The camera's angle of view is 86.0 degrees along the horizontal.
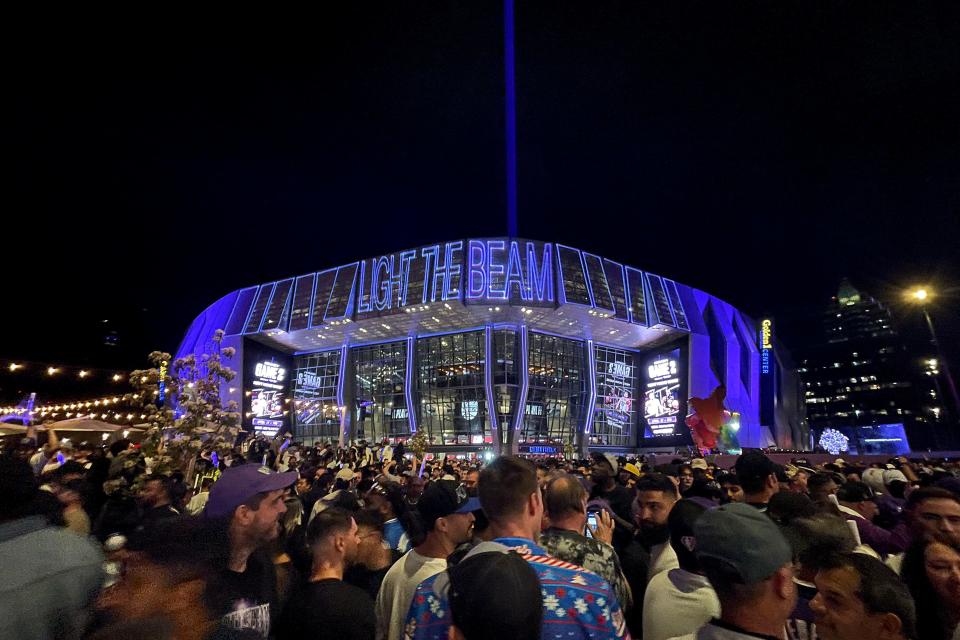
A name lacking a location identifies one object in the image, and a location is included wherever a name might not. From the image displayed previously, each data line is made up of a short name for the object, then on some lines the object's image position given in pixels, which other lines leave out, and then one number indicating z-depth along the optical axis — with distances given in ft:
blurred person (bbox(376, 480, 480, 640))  10.82
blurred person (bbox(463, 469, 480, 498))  27.70
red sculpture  144.15
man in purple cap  8.51
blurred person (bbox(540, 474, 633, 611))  10.18
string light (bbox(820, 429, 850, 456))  192.13
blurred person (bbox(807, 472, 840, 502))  18.04
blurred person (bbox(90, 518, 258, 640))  4.45
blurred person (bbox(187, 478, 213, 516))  24.43
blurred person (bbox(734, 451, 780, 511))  14.35
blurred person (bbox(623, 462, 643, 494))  31.65
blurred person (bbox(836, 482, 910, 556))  14.79
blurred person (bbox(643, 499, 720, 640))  9.04
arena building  154.40
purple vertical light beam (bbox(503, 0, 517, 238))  196.97
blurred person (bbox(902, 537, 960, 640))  8.49
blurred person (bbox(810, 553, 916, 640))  6.69
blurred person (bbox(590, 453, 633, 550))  16.70
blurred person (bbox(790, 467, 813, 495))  24.82
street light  45.85
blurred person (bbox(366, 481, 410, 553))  17.16
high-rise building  333.42
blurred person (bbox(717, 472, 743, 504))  21.29
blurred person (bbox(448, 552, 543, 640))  4.48
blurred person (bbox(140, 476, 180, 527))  18.12
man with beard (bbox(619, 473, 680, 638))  12.52
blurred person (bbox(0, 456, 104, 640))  5.77
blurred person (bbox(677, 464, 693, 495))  28.44
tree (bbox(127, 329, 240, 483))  35.96
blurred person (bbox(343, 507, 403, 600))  13.07
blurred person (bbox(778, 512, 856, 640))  8.20
